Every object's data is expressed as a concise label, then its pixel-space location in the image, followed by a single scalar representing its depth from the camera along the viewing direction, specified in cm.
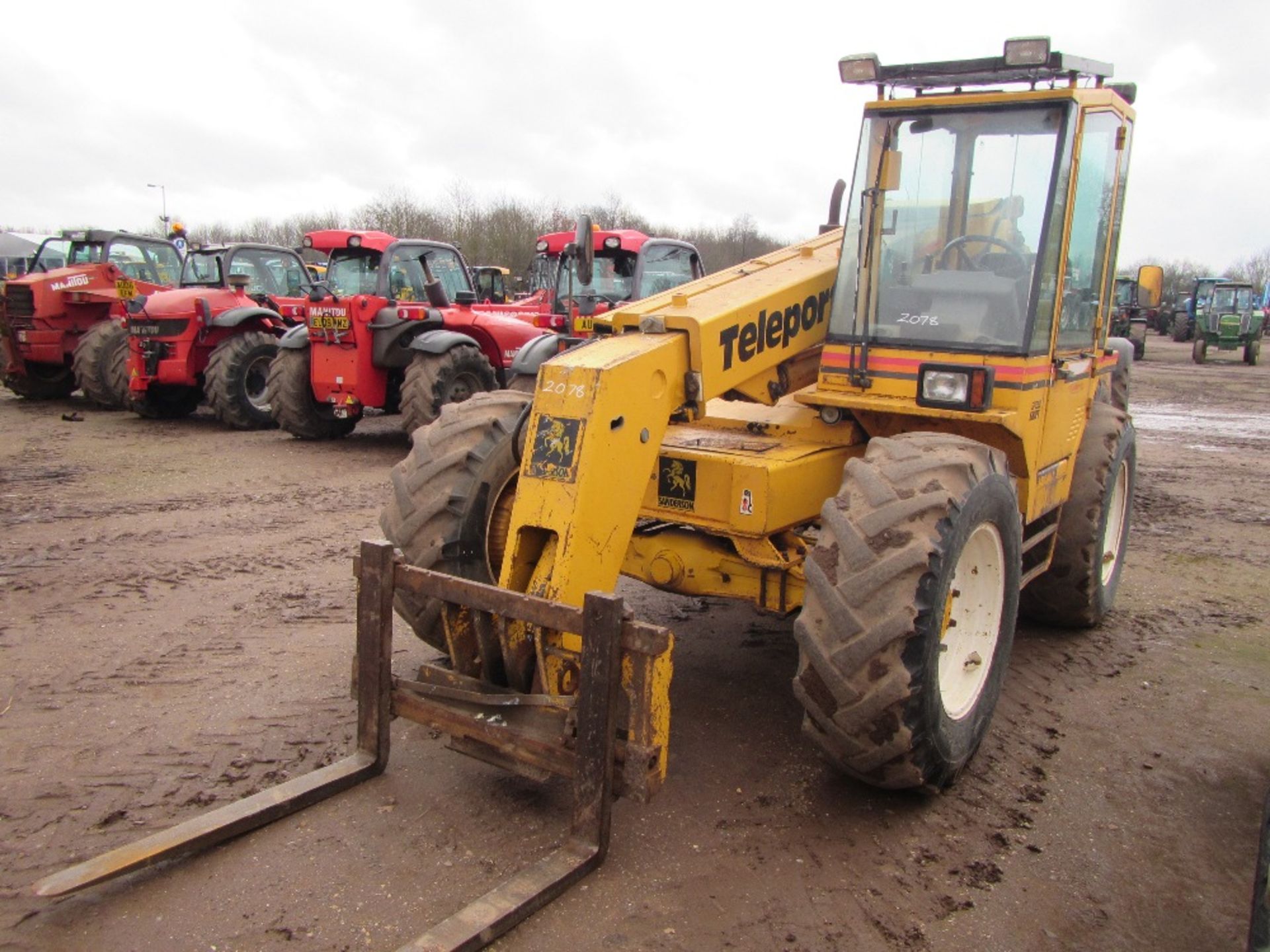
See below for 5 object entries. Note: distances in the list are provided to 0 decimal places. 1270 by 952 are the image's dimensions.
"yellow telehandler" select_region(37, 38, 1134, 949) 320
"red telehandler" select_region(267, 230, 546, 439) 1022
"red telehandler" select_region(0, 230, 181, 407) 1405
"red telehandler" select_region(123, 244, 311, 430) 1217
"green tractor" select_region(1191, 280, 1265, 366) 2775
